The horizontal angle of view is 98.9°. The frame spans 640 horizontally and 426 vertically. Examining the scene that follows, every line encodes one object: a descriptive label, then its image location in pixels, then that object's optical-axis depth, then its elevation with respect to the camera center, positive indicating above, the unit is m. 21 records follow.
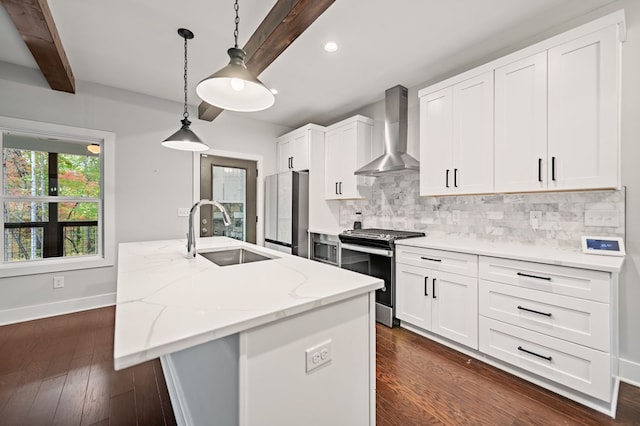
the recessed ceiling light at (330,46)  2.45 +1.51
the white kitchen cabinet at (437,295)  2.22 -0.74
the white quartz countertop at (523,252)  1.66 -0.29
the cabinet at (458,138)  2.40 +0.70
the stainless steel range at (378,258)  2.79 -0.51
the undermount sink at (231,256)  2.27 -0.38
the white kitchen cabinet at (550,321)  1.61 -0.72
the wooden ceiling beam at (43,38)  1.79 +1.35
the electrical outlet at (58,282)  3.08 -0.80
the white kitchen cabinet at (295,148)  4.06 +1.01
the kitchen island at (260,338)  0.82 -0.42
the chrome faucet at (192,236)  1.81 -0.16
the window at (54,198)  2.96 +0.15
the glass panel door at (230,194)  4.02 +0.28
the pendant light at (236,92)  1.33 +0.65
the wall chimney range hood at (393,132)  3.18 +0.96
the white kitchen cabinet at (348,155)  3.72 +0.81
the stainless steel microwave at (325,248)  3.54 -0.50
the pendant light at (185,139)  2.18 +0.58
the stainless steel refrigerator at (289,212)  3.91 +0.00
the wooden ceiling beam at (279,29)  1.75 +1.31
